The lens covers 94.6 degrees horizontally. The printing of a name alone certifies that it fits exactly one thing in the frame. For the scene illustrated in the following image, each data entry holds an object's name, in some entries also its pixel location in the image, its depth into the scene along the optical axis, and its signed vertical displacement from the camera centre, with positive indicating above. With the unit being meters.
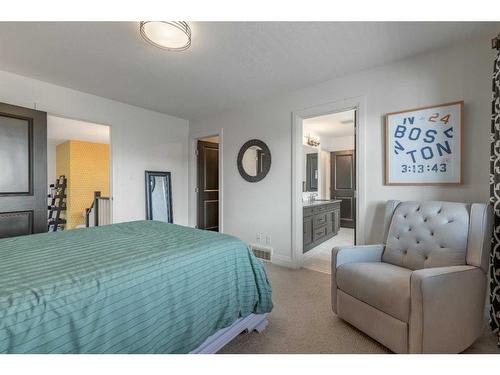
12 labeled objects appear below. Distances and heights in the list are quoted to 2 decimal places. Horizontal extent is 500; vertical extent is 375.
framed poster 2.02 +0.36
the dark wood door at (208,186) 4.56 -0.02
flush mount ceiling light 1.65 +1.13
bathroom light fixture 5.11 +1.01
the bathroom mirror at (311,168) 4.87 +0.37
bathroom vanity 3.57 -0.67
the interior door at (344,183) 5.84 +0.04
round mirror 3.39 +0.38
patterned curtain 1.63 -0.09
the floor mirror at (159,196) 3.88 -0.20
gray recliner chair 1.33 -0.63
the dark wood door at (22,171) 2.39 +0.16
